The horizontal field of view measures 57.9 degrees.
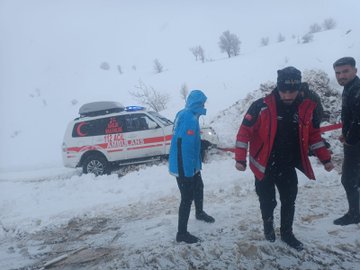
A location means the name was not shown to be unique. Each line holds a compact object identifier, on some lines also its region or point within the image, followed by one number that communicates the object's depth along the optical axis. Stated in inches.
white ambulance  390.9
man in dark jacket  154.4
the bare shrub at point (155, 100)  789.9
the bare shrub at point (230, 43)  1227.7
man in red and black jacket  140.5
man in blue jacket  160.1
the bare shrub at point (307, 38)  997.0
